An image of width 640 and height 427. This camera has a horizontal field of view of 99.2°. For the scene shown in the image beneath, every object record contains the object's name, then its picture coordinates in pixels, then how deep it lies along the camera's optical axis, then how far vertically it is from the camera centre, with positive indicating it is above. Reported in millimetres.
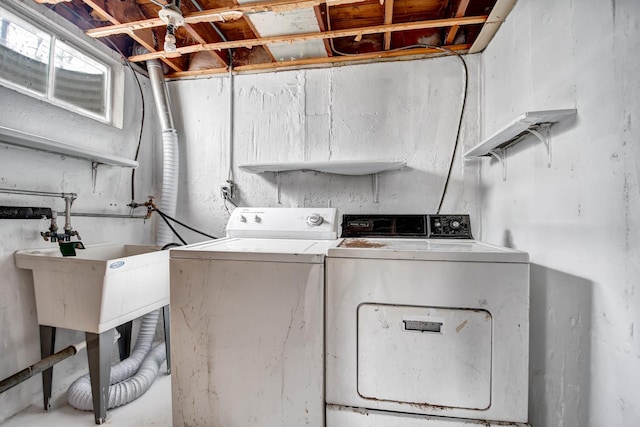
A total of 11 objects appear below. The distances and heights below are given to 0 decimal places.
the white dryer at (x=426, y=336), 1114 -528
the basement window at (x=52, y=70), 1584 +942
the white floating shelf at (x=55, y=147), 1375 +367
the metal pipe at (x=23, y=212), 1419 -10
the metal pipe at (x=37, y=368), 1338 -821
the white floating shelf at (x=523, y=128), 1086 +399
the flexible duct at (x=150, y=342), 1636 -988
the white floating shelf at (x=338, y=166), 1965 +349
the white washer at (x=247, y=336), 1235 -585
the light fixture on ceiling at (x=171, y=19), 1507 +1087
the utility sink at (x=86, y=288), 1456 -432
